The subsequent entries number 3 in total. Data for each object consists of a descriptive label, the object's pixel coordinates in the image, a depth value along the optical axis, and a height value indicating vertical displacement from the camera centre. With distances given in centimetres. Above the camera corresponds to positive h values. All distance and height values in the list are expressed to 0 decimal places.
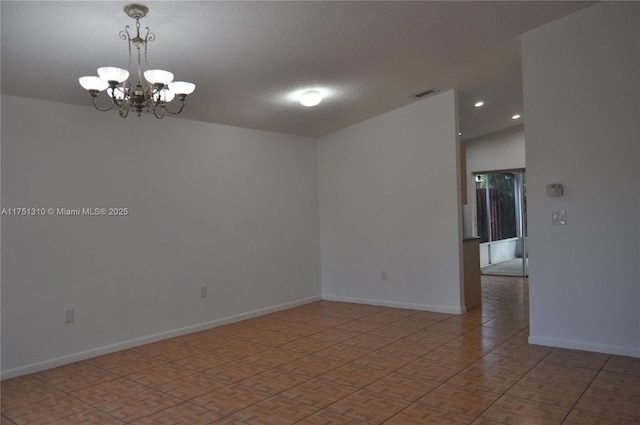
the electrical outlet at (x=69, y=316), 401 -79
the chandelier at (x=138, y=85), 261 +88
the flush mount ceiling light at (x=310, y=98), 466 +131
